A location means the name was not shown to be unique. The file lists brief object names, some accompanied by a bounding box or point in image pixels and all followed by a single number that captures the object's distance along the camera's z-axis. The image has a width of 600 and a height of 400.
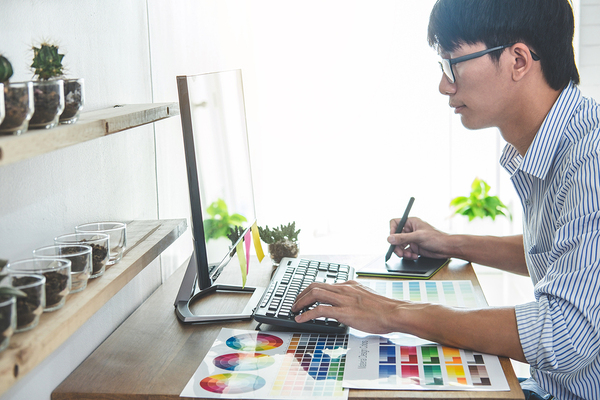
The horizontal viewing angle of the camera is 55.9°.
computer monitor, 1.09
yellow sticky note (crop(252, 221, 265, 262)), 1.50
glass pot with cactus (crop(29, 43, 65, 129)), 0.70
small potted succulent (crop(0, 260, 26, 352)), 0.62
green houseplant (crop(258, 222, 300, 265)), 1.68
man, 0.96
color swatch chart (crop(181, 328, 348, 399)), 0.91
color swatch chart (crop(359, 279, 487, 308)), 1.29
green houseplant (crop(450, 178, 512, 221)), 2.88
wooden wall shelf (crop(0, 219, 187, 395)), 0.63
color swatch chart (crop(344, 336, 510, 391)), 0.91
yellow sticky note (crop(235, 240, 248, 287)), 1.31
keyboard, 1.13
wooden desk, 0.92
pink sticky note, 1.46
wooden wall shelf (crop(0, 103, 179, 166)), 0.60
